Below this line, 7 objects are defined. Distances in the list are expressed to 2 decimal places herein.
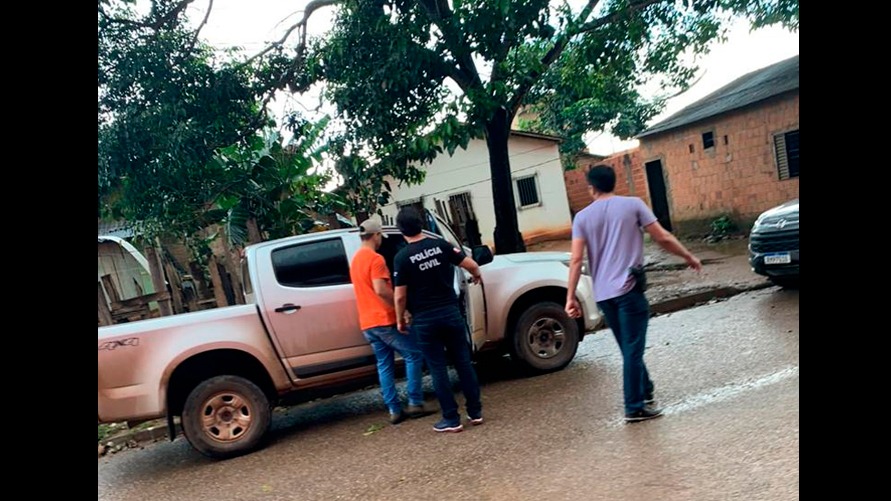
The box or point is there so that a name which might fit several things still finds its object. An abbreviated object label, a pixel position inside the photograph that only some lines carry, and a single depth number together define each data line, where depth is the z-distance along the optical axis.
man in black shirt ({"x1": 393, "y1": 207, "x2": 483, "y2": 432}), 4.62
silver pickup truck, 4.82
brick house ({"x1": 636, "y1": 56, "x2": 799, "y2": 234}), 13.60
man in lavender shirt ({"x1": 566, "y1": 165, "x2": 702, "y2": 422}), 4.16
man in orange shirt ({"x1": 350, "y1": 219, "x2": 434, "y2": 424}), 5.04
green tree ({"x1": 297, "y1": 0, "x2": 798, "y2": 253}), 7.82
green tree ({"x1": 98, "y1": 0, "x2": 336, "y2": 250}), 8.17
